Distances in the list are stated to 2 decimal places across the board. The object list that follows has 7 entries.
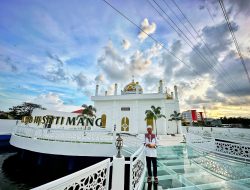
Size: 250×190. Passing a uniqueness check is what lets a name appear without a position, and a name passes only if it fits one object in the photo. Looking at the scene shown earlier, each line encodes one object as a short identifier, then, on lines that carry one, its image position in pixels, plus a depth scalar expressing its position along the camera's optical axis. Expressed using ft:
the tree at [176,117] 55.57
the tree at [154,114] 52.42
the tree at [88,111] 56.18
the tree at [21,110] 84.94
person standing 10.87
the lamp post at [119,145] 7.61
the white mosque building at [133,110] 55.16
